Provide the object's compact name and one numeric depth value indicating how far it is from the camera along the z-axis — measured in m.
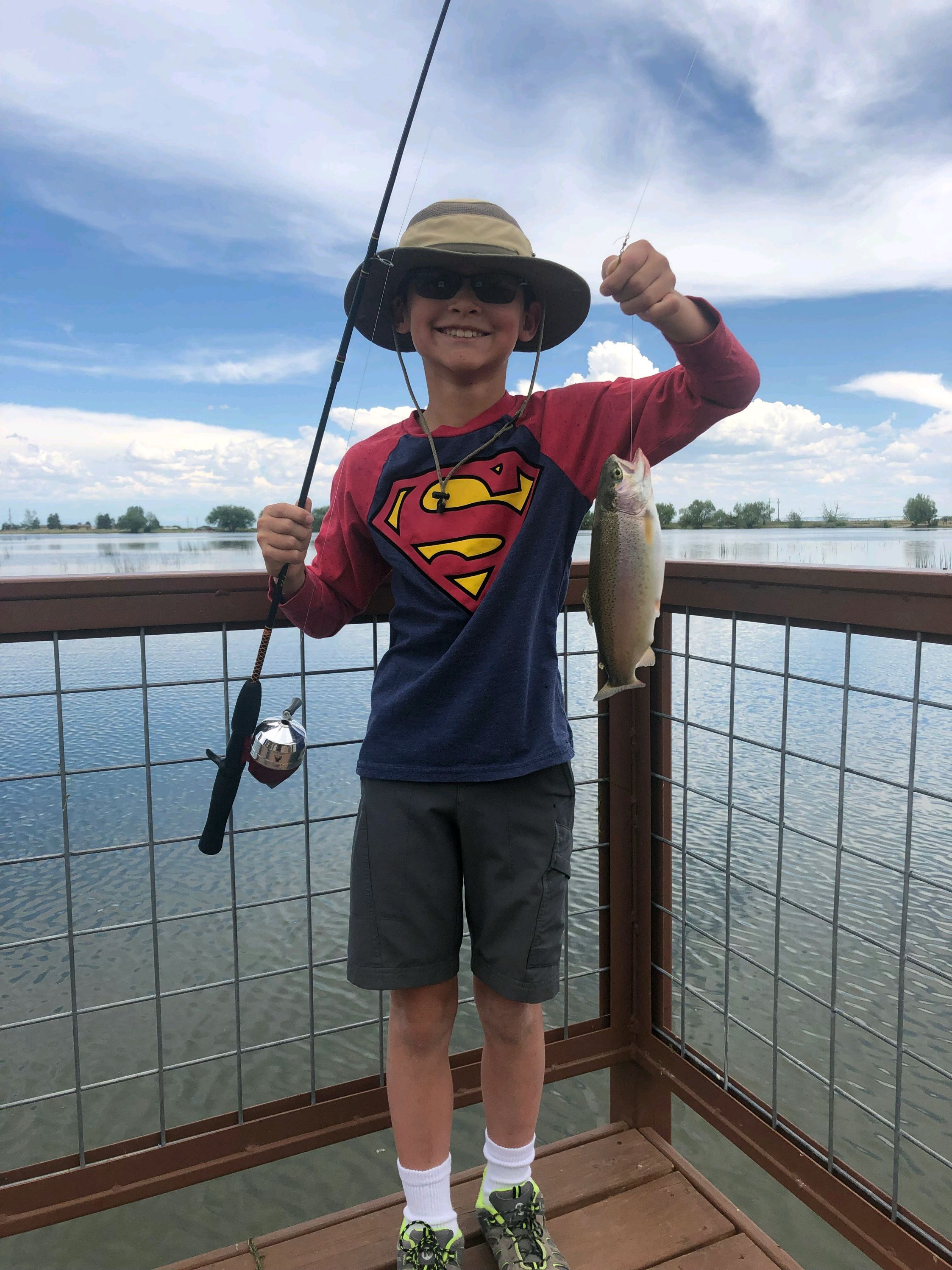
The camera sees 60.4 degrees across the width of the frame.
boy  1.34
